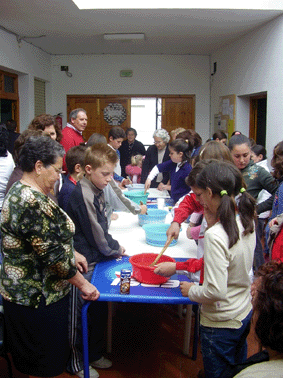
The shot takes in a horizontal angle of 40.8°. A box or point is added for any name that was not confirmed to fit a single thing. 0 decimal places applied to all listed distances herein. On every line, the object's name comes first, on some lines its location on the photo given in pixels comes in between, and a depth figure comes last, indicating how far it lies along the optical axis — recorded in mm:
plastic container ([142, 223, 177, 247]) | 2715
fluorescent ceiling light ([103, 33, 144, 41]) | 6929
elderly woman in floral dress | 1688
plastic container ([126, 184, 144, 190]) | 4791
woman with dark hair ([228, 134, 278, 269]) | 3164
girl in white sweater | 1614
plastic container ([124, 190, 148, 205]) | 3770
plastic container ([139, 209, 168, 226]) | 3133
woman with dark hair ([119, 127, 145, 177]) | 7254
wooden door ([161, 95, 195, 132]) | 9312
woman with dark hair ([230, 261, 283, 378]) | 1092
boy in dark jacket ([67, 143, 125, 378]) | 2268
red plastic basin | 2088
